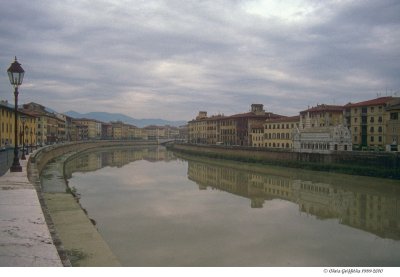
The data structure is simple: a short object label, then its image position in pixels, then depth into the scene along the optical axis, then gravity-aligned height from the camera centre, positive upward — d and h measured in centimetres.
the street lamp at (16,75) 1783 +292
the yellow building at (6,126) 4934 +142
